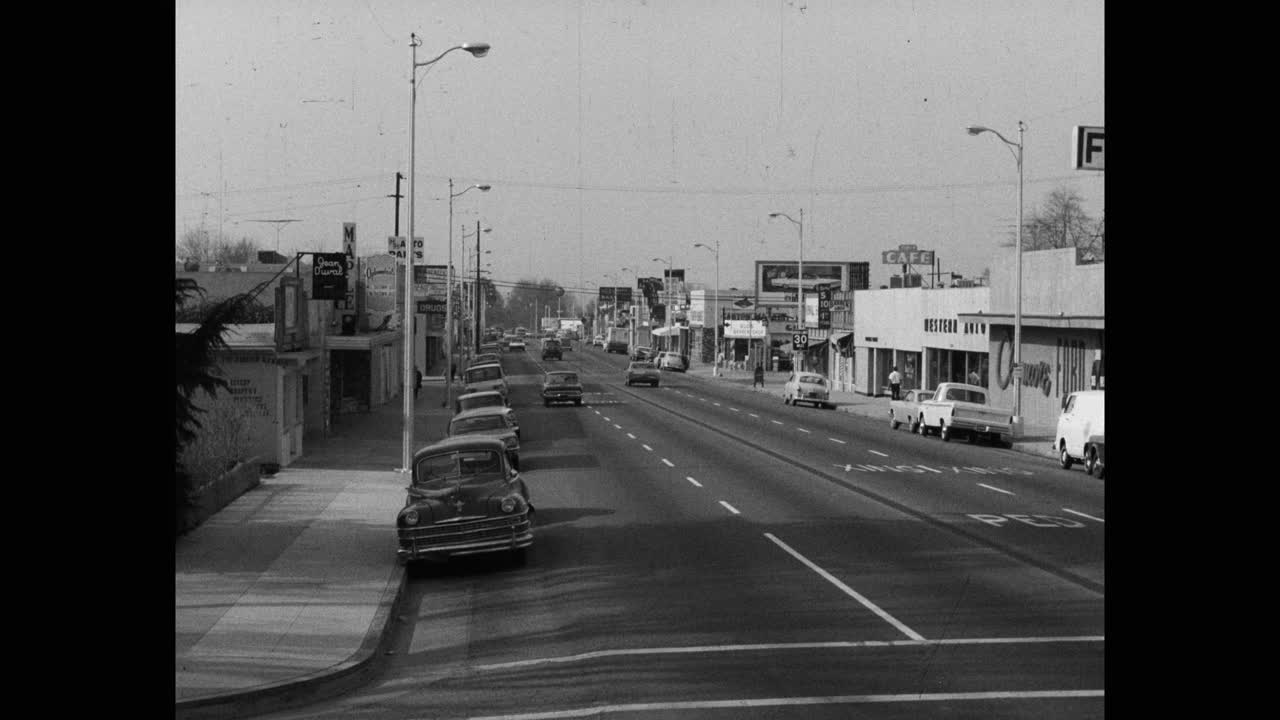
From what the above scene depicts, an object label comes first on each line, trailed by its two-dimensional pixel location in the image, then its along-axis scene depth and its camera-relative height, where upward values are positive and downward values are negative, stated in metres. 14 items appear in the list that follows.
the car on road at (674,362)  105.44 -2.28
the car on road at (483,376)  50.19 -1.67
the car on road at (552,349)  112.69 -1.39
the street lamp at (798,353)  72.96 -1.02
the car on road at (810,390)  59.25 -2.44
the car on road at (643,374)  75.44 -2.28
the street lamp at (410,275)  30.00 +1.27
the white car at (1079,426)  30.28 -2.06
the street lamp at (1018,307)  43.62 +1.00
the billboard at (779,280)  150.25 +6.24
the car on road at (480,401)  37.12 -1.91
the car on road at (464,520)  17.42 -2.46
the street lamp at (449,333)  56.35 -0.06
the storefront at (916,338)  57.19 -0.10
